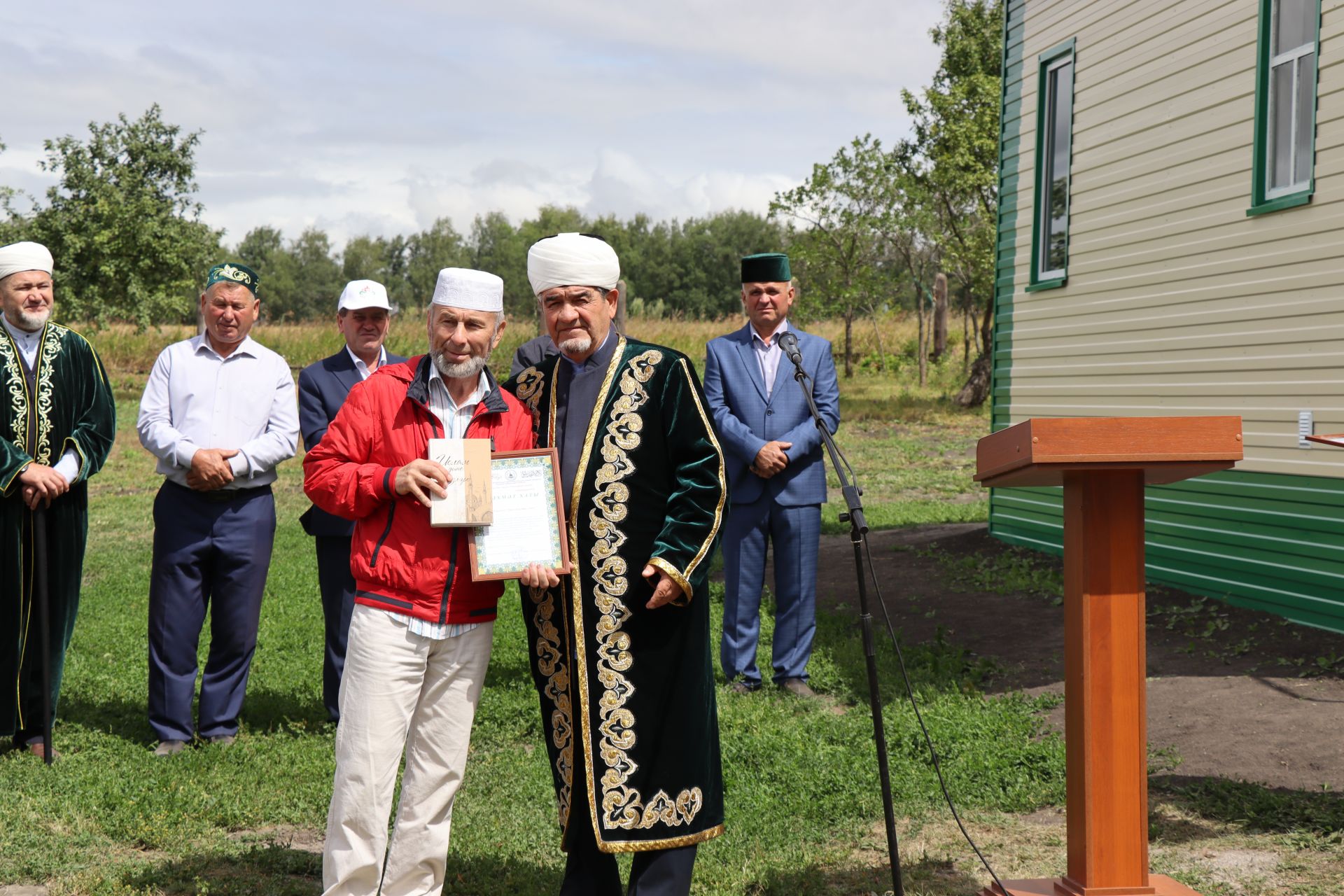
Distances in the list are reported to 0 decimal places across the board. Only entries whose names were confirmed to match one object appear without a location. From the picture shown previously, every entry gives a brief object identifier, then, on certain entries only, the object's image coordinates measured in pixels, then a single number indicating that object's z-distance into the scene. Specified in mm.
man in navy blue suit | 6613
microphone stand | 3848
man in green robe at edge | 6094
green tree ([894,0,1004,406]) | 25750
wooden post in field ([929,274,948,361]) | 31969
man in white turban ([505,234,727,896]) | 3889
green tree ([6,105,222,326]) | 25766
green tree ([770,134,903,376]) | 28688
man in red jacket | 3836
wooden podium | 3436
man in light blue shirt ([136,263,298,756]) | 6281
